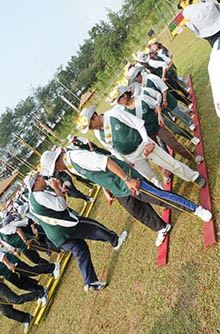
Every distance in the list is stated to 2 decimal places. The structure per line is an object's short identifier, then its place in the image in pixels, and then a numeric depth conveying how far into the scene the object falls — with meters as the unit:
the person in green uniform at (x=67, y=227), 5.04
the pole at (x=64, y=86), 50.75
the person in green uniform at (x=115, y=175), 4.36
